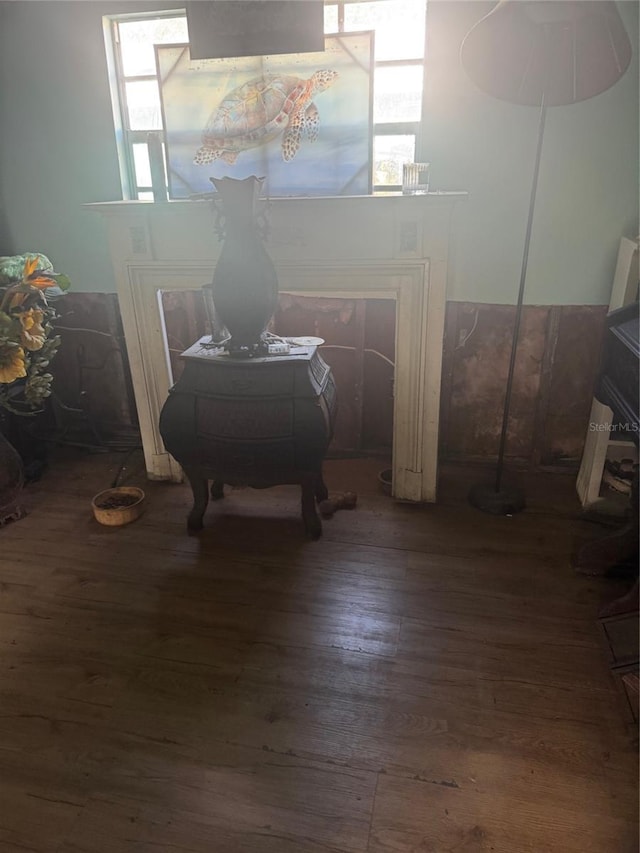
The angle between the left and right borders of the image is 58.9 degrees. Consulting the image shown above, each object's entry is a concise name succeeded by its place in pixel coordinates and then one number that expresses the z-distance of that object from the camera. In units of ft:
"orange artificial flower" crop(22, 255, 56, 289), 7.21
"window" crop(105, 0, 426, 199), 7.50
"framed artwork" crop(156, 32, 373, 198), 7.50
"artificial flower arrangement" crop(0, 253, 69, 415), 6.98
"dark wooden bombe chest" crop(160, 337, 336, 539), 6.95
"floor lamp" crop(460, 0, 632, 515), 6.05
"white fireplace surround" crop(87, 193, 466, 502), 7.27
